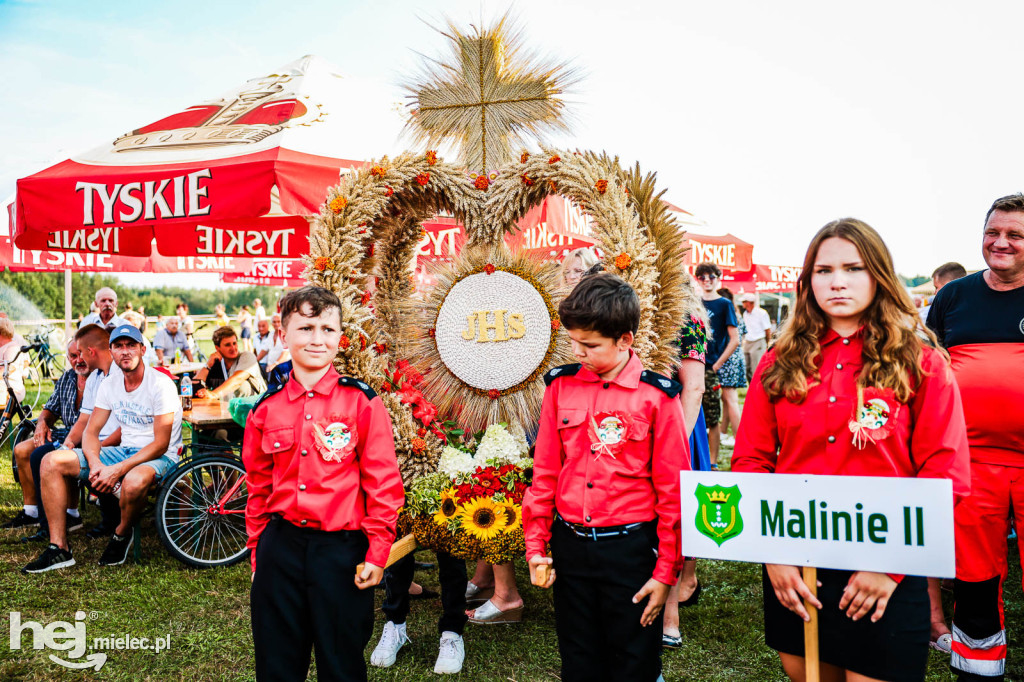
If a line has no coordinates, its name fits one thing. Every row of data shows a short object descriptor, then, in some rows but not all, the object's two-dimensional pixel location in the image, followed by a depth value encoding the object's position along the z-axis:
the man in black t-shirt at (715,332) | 5.70
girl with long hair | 1.67
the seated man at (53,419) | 5.23
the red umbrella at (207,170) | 3.83
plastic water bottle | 5.51
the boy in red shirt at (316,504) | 2.15
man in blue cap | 4.42
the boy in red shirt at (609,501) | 2.01
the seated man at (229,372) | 5.60
